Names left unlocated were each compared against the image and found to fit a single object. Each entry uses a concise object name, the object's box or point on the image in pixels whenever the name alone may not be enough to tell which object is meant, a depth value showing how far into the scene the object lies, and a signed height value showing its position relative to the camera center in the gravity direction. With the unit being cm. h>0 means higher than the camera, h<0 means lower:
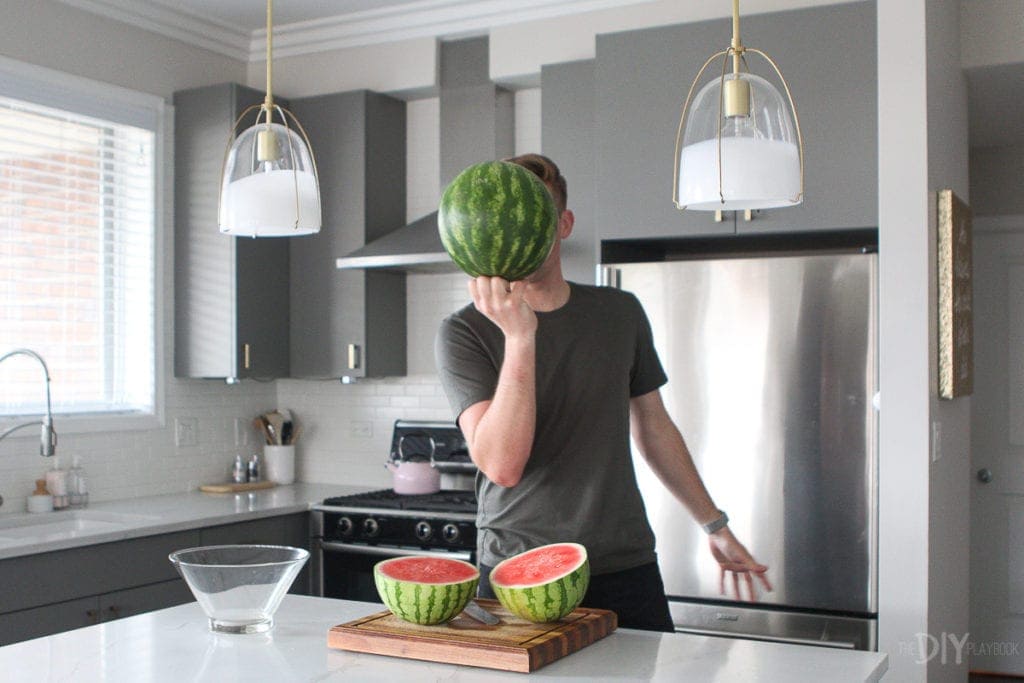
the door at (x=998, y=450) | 520 -44
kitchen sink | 382 -55
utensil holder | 510 -46
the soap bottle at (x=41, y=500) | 407 -49
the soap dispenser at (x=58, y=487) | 414 -45
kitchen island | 170 -47
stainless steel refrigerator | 349 -22
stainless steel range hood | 470 +101
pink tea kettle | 462 -47
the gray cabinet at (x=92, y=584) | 336 -69
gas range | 420 -65
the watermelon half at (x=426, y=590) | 182 -37
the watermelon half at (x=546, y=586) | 180 -36
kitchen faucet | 385 -24
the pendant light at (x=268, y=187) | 234 +36
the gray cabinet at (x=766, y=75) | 364 +82
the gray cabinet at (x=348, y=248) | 478 +48
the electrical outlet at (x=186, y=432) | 482 -29
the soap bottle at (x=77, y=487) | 422 -46
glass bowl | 192 -38
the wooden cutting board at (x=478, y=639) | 171 -43
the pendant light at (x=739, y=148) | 192 +36
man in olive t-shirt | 215 -17
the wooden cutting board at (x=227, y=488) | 478 -53
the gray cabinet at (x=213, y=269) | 465 +38
